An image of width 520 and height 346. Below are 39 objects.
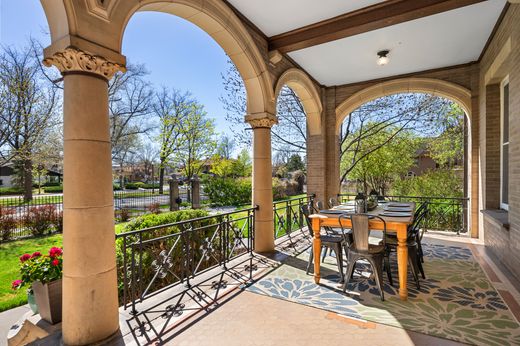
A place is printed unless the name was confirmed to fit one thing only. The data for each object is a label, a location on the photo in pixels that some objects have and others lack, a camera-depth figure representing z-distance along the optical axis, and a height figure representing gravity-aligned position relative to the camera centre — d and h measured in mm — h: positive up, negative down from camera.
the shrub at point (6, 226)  7336 -1518
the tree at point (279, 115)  10008 +2252
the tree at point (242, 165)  17703 +397
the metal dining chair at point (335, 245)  3461 -1030
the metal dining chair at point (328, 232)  4285 -1172
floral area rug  2426 -1493
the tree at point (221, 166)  16344 +308
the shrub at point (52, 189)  25569 -1641
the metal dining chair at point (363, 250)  3006 -969
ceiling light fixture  5008 +2195
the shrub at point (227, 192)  14531 -1205
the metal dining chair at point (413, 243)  3373 -1002
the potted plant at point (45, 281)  2357 -997
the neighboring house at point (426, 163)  23755 +547
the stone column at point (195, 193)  10867 -915
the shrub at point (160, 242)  4059 -1185
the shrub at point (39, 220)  8086 -1483
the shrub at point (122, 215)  10156 -1718
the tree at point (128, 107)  13359 +3818
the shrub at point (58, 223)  8548 -1654
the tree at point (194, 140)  15273 +1838
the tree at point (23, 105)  9102 +2537
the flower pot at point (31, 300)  2516 -1231
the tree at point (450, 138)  10455 +1312
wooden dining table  3006 -743
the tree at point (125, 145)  16703 +1895
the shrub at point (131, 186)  30612 -1708
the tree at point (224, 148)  16650 +1610
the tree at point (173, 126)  15328 +2726
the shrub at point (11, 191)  22725 -1617
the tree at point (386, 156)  11250 +586
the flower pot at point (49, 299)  2342 -1153
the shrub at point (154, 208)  11430 -1665
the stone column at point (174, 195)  10255 -938
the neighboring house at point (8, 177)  31722 -589
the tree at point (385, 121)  9758 +1914
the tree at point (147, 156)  25938 +1668
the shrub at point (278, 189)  15445 -1170
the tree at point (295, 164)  23269 +578
